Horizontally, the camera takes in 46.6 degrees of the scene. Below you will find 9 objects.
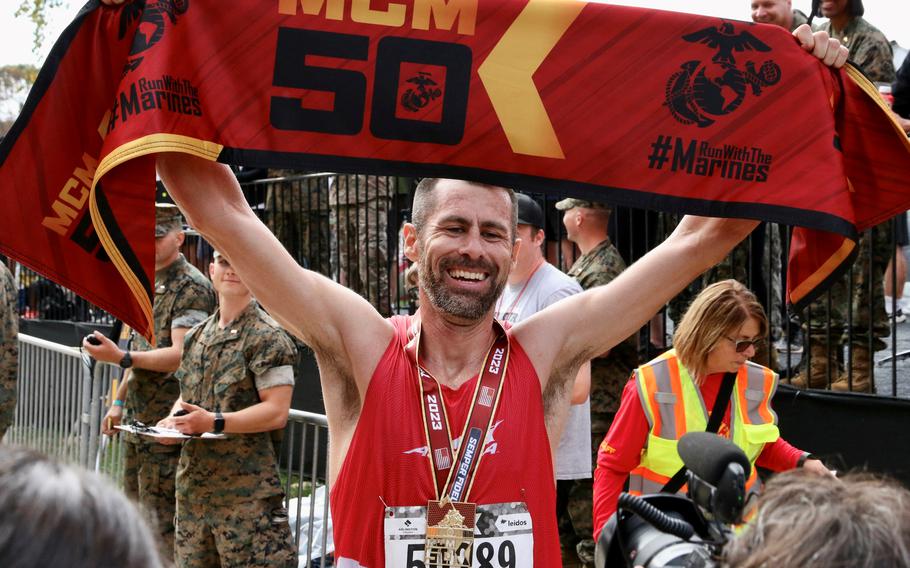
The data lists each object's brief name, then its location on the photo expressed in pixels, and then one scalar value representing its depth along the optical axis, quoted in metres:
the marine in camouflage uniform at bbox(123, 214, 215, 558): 6.48
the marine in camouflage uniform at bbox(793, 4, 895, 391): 6.52
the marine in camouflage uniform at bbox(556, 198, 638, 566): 6.27
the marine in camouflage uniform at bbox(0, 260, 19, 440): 6.43
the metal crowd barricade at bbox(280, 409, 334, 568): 5.92
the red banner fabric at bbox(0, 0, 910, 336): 2.95
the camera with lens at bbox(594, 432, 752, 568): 1.83
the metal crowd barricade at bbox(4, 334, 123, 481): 7.82
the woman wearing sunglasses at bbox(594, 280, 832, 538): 4.54
